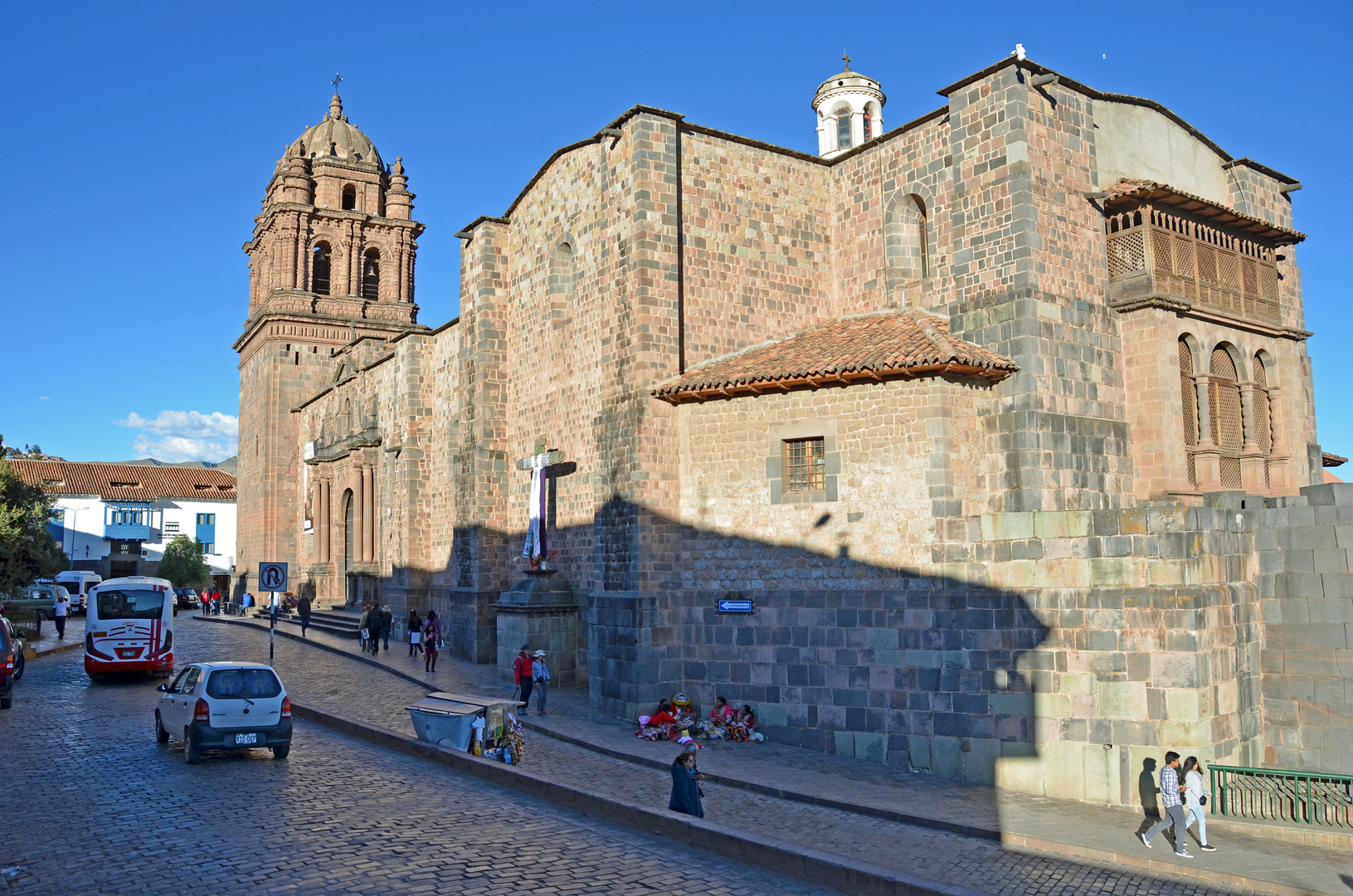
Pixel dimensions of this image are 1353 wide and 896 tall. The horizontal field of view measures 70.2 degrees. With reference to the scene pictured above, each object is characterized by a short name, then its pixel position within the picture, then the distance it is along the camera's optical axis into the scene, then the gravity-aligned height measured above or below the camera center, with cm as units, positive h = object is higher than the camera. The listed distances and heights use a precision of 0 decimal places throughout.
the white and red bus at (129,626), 2266 -135
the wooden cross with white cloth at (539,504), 2266 +139
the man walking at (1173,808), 1163 -308
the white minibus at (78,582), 4969 -62
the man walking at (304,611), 3169 -143
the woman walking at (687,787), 1133 -264
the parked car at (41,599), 3875 -116
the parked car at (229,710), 1384 -206
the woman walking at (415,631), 2567 -175
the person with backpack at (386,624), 2778 -168
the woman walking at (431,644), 2325 -188
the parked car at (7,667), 1841 -183
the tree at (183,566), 5866 +18
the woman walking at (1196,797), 1185 -300
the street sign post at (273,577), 2133 -22
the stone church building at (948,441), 1474 +220
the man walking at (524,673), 1891 -214
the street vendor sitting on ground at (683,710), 1761 -272
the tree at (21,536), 3014 +116
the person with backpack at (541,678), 1873 -220
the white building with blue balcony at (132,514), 6400 +374
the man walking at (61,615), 3356 -157
